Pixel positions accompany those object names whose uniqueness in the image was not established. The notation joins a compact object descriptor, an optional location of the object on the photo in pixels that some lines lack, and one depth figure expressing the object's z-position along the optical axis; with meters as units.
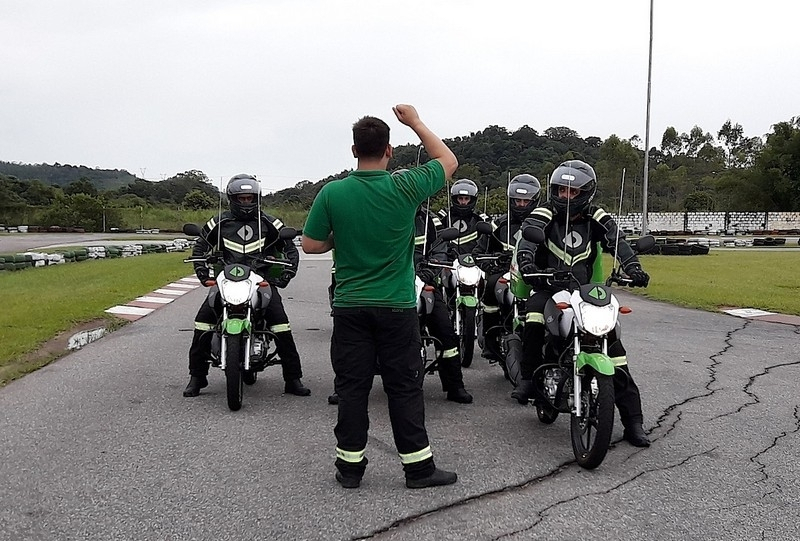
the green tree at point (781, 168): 64.81
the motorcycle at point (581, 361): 4.66
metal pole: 30.99
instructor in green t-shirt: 4.29
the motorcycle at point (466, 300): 7.73
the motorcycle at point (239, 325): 5.99
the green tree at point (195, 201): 62.28
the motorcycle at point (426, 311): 6.58
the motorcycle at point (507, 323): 6.15
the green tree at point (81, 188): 78.43
